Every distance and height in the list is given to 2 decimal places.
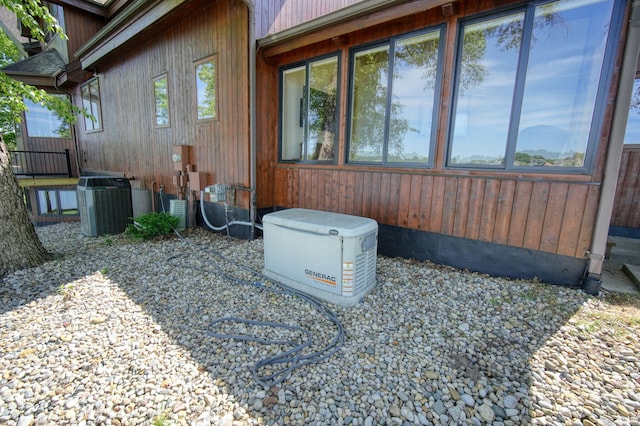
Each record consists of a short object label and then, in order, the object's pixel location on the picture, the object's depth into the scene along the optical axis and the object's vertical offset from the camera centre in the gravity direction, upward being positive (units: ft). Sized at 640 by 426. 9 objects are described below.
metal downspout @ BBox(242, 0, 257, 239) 13.71 +2.57
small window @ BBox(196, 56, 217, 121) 16.08 +4.39
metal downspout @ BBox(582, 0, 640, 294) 7.49 +0.71
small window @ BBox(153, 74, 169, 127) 19.59 +4.49
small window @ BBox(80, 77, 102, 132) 27.71 +6.00
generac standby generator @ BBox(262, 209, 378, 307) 8.19 -2.65
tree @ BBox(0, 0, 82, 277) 10.85 -1.84
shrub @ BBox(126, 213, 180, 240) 15.76 -3.62
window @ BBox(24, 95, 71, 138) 30.40 +3.87
